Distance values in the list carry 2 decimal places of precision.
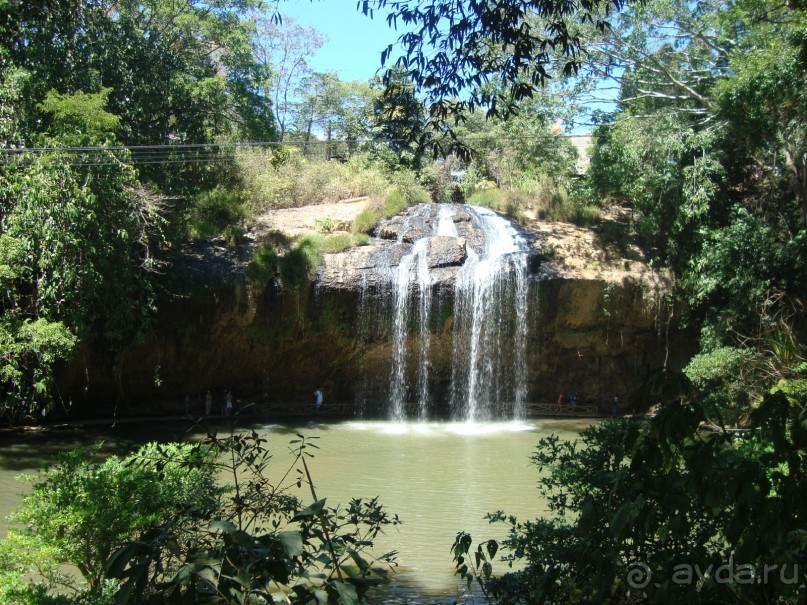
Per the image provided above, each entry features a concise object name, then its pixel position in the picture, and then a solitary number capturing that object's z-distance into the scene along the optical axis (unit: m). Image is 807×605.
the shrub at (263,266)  18.73
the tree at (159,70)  16.47
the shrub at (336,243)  19.64
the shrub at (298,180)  22.69
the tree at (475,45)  5.72
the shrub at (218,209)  20.91
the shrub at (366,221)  20.98
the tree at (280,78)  33.43
